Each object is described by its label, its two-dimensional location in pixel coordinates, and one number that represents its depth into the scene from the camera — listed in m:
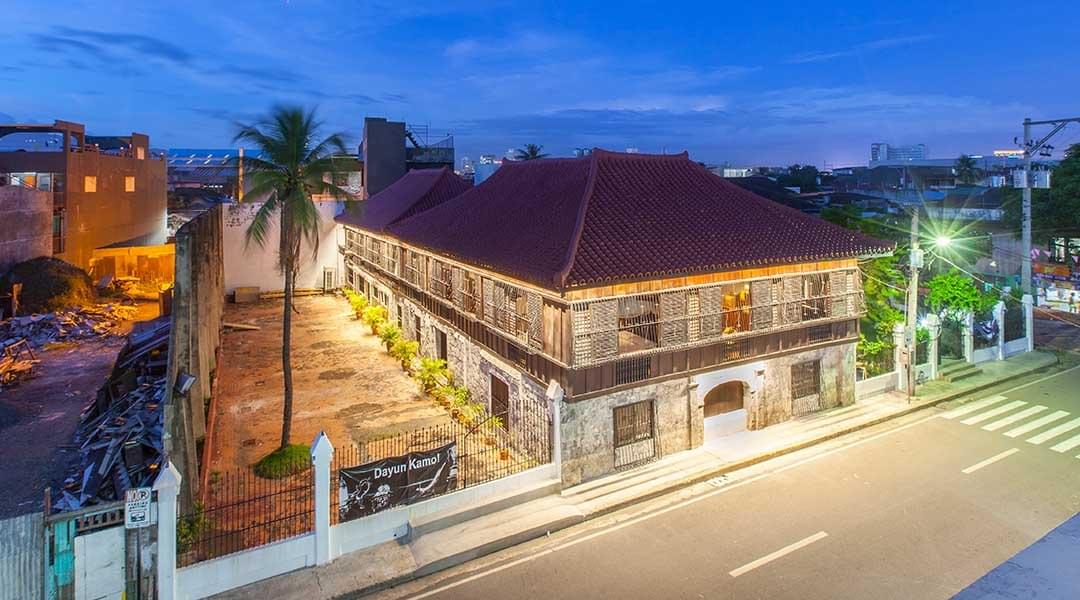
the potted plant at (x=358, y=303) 37.34
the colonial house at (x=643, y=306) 16.84
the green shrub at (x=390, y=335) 29.28
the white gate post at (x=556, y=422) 16.12
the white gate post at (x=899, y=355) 23.83
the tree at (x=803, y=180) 83.94
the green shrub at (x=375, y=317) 33.34
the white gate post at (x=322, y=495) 12.91
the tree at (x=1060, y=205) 39.75
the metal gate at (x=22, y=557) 10.02
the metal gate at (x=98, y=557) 10.41
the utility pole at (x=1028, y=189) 31.91
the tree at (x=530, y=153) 61.69
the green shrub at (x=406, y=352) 26.94
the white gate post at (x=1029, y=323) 30.25
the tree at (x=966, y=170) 78.31
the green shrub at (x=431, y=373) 23.12
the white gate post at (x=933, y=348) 25.75
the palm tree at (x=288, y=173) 17.73
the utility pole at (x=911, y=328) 23.06
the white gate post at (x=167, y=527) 11.38
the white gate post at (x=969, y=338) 27.88
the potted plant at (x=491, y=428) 19.64
